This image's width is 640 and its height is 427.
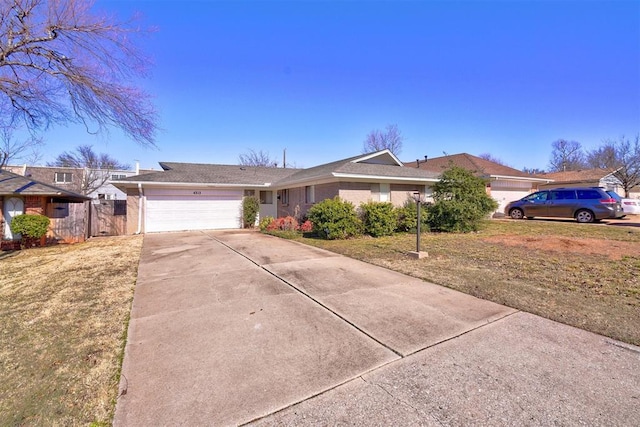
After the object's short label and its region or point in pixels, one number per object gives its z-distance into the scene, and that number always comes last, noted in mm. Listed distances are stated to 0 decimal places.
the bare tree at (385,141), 34609
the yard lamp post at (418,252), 7438
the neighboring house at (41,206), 10836
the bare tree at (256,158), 40344
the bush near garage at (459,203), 12203
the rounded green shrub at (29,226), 10422
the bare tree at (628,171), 25562
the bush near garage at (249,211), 16719
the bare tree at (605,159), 29916
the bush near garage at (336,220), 10828
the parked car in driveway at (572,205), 13289
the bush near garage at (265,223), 15066
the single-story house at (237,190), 13438
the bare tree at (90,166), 30891
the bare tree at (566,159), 44469
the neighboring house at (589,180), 24703
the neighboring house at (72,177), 30266
